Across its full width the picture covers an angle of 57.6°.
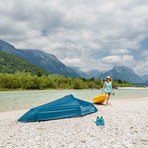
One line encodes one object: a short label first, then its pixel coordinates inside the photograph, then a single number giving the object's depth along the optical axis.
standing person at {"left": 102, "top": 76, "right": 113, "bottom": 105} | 15.43
